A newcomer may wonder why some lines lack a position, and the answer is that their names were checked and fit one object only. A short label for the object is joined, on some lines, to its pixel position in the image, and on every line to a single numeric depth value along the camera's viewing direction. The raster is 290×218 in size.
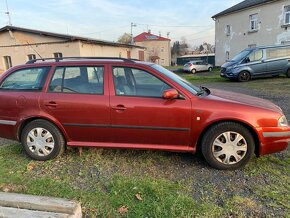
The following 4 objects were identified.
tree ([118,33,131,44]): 77.20
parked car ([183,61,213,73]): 28.78
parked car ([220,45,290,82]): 14.02
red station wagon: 3.48
